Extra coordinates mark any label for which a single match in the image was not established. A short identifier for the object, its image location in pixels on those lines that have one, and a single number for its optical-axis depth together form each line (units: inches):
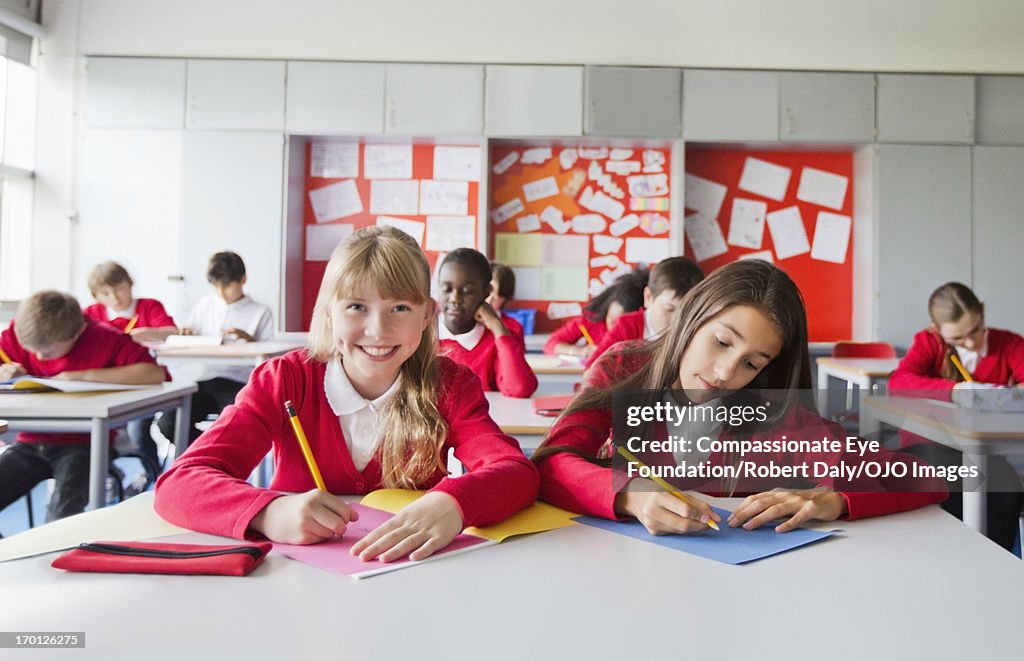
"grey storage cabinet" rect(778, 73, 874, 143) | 193.3
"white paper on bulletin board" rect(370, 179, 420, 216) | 204.7
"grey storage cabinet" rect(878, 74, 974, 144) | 193.3
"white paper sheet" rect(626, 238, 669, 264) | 204.4
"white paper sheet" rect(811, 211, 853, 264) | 207.9
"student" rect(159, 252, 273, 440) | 146.6
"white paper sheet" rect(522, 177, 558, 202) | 204.8
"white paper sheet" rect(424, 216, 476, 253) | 203.5
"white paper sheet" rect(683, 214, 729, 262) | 207.2
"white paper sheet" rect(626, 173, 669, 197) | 203.8
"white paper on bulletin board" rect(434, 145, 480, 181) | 201.2
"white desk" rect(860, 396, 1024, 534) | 68.4
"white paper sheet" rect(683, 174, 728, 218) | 207.0
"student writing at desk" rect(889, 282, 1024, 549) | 107.4
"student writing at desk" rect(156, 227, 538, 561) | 44.9
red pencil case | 30.3
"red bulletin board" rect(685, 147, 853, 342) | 207.0
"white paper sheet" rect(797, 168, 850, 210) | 207.2
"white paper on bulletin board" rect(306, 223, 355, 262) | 208.5
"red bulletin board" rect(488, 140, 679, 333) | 204.2
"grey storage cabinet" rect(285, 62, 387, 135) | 193.2
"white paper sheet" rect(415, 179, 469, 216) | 203.0
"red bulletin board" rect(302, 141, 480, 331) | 202.5
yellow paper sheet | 37.0
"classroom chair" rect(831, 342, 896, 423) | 161.3
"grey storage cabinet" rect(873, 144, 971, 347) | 193.8
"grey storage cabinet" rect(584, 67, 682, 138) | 191.5
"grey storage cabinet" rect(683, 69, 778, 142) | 192.7
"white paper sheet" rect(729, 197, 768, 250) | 207.3
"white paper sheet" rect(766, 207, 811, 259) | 207.8
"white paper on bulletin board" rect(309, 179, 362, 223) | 206.2
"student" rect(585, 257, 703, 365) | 101.8
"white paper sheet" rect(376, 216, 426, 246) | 203.6
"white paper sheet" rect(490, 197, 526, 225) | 205.5
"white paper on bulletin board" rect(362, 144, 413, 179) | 204.2
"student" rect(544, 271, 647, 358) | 145.9
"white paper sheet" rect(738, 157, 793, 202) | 206.7
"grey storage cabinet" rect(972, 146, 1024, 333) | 194.2
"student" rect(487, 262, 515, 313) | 152.9
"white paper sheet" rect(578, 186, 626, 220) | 204.8
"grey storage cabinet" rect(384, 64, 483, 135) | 192.9
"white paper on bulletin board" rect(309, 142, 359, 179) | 204.7
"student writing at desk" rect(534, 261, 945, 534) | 47.6
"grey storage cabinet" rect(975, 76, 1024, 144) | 194.4
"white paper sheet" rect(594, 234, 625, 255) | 205.5
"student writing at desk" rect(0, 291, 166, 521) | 91.3
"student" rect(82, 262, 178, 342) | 155.0
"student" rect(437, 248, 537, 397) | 102.1
